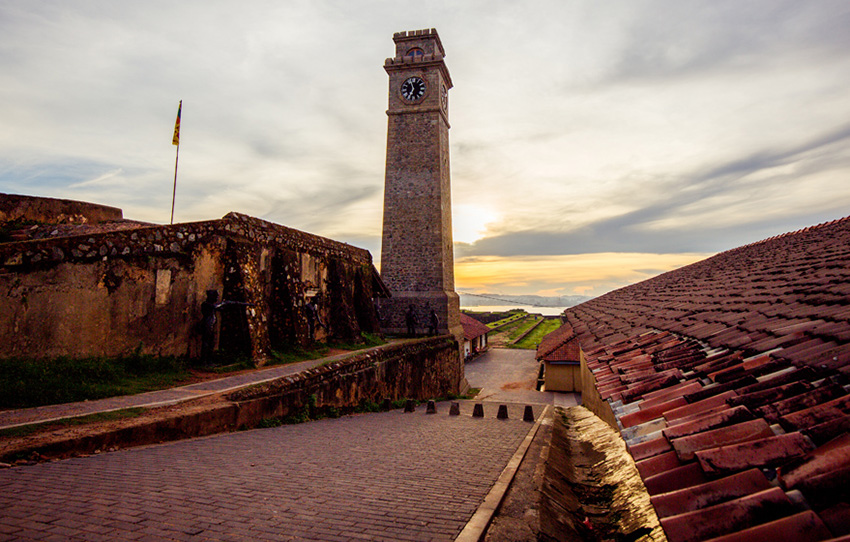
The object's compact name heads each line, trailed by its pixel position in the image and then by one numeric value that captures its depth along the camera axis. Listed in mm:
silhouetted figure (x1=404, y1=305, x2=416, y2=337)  21188
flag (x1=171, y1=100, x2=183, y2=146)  13645
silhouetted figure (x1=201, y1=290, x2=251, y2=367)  9008
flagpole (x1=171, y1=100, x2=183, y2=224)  13633
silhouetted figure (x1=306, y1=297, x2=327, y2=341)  12766
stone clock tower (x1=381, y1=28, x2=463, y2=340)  22688
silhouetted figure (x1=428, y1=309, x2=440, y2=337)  21516
